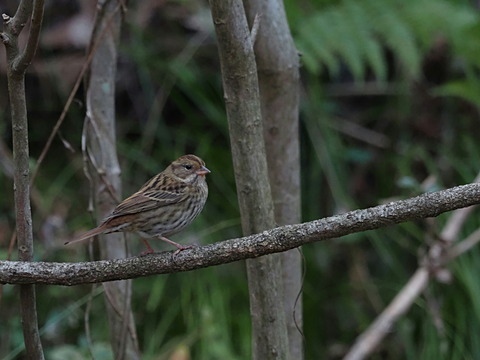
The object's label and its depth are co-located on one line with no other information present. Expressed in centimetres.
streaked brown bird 562
